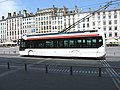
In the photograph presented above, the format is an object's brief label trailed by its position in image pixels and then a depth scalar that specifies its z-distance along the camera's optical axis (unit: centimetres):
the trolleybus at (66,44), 2248
